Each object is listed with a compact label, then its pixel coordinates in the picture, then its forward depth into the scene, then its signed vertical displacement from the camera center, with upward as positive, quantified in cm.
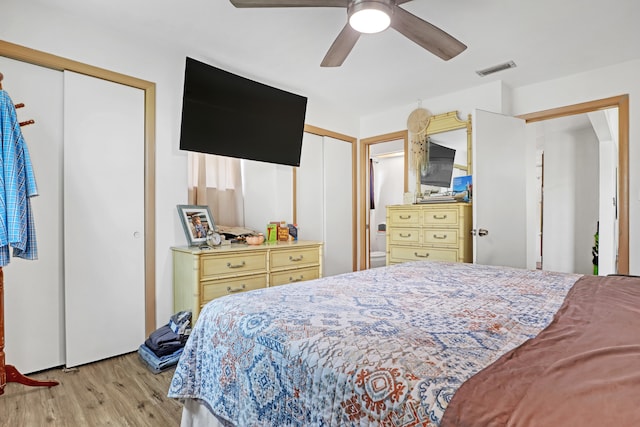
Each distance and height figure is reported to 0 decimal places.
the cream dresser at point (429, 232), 332 -19
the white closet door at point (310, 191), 402 +28
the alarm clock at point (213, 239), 285 -20
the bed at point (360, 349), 72 -34
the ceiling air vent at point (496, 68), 310 +134
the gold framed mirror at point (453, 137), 373 +85
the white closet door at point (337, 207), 431 +9
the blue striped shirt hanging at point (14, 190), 180 +14
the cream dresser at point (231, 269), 254 -44
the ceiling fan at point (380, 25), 175 +106
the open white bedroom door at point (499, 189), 324 +24
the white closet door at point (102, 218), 236 -2
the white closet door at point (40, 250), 218 -23
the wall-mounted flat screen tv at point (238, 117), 273 +86
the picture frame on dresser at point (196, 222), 284 -6
